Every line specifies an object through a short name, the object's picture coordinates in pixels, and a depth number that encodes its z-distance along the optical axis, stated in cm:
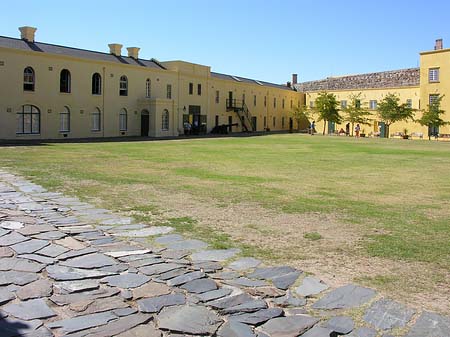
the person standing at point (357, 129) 6094
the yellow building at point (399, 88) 5534
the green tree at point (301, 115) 7062
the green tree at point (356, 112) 6244
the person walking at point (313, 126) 6422
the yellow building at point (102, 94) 3612
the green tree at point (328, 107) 6400
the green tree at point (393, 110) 5712
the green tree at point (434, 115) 5397
